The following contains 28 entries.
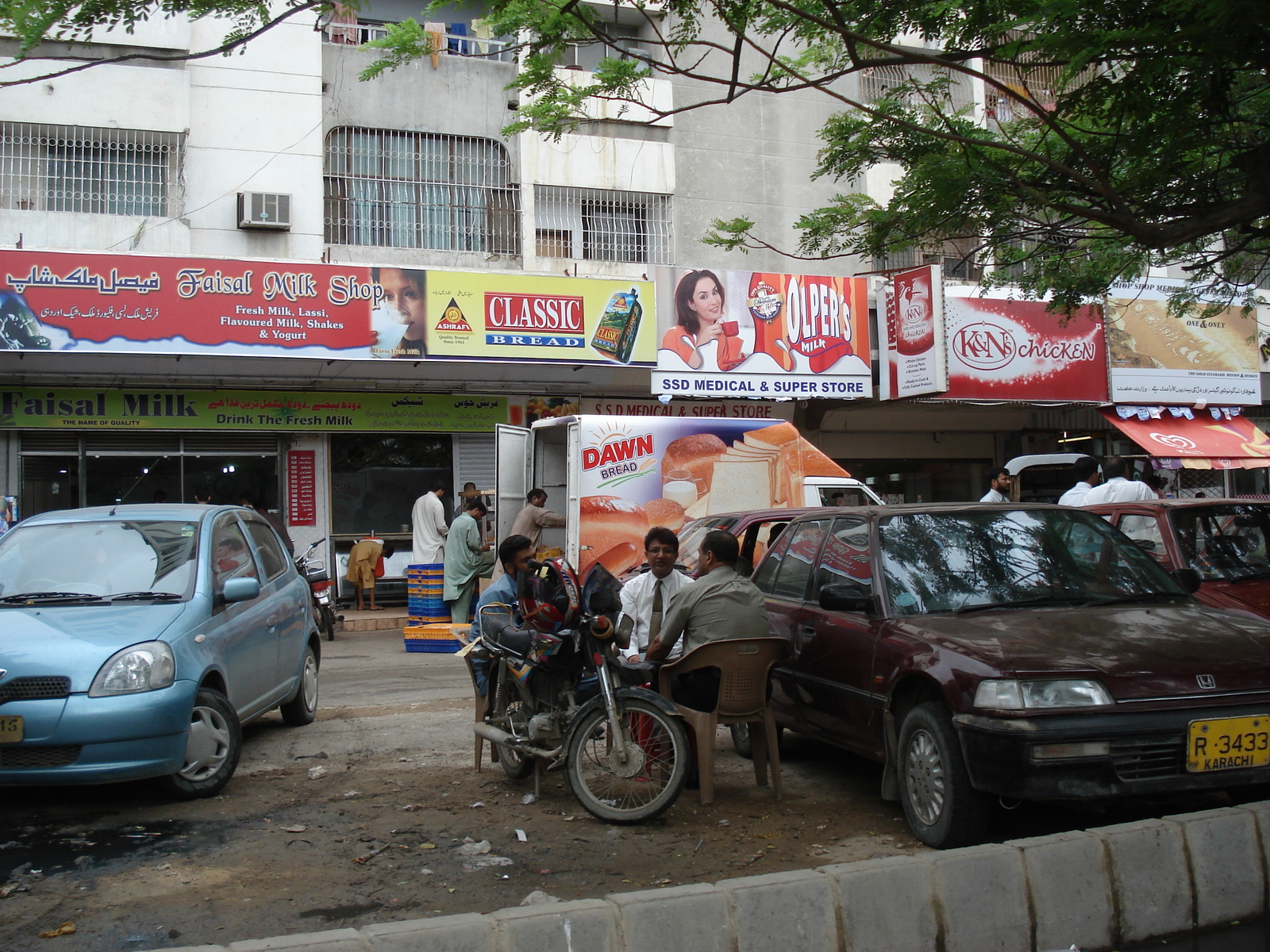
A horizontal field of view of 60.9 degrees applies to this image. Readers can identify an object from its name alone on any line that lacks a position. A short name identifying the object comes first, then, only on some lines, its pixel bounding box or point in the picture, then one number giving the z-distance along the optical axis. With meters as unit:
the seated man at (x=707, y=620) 5.47
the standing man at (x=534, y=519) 12.16
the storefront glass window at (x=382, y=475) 16.11
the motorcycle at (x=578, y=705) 5.15
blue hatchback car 5.29
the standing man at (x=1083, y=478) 9.68
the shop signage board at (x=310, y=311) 12.87
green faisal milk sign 14.25
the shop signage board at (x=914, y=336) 15.57
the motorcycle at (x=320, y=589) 11.55
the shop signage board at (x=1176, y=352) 18.45
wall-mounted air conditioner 15.02
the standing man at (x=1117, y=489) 9.04
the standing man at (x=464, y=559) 12.48
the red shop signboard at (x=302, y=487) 15.71
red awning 18.25
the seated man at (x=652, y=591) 6.07
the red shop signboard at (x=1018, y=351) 16.98
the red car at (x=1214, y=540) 7.09
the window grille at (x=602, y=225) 17.11
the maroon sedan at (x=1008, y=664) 4.31
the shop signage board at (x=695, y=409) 17.20
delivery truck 11.77
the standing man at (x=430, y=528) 14.24
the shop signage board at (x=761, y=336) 15.71
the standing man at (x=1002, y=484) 11.05
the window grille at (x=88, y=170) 14.56
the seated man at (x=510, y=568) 5.88
